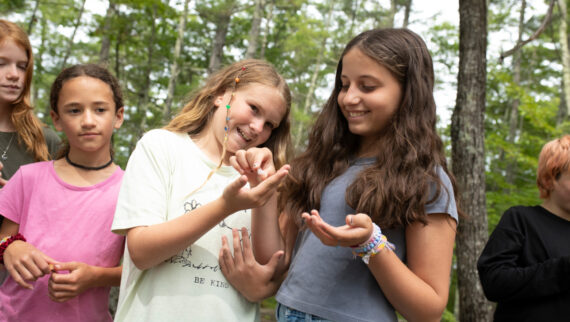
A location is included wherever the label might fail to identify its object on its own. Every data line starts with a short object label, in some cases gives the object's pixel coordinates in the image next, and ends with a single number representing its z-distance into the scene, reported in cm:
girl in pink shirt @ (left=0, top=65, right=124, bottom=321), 193
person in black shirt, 229
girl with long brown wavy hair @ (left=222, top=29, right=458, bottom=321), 164
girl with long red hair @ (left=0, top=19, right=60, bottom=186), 246
